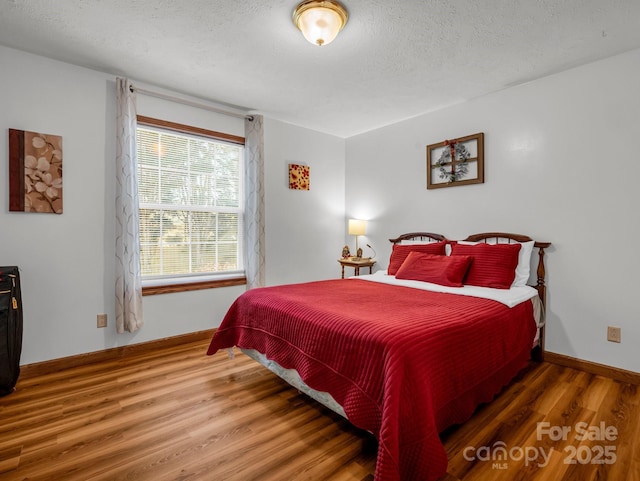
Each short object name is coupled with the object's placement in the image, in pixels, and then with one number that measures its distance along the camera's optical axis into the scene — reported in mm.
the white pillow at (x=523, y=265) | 2766
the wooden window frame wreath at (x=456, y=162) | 3248
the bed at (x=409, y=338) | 1376
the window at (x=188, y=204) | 3131
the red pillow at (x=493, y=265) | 2691
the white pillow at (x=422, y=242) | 3414
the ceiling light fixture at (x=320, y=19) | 1915
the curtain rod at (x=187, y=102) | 2969
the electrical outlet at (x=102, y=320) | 2803
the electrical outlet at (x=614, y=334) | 2465
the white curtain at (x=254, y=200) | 3615
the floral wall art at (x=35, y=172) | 2430
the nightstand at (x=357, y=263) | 4078
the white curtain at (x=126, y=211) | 2818
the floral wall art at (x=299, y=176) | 4078
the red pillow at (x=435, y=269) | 2822
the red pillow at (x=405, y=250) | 3334
